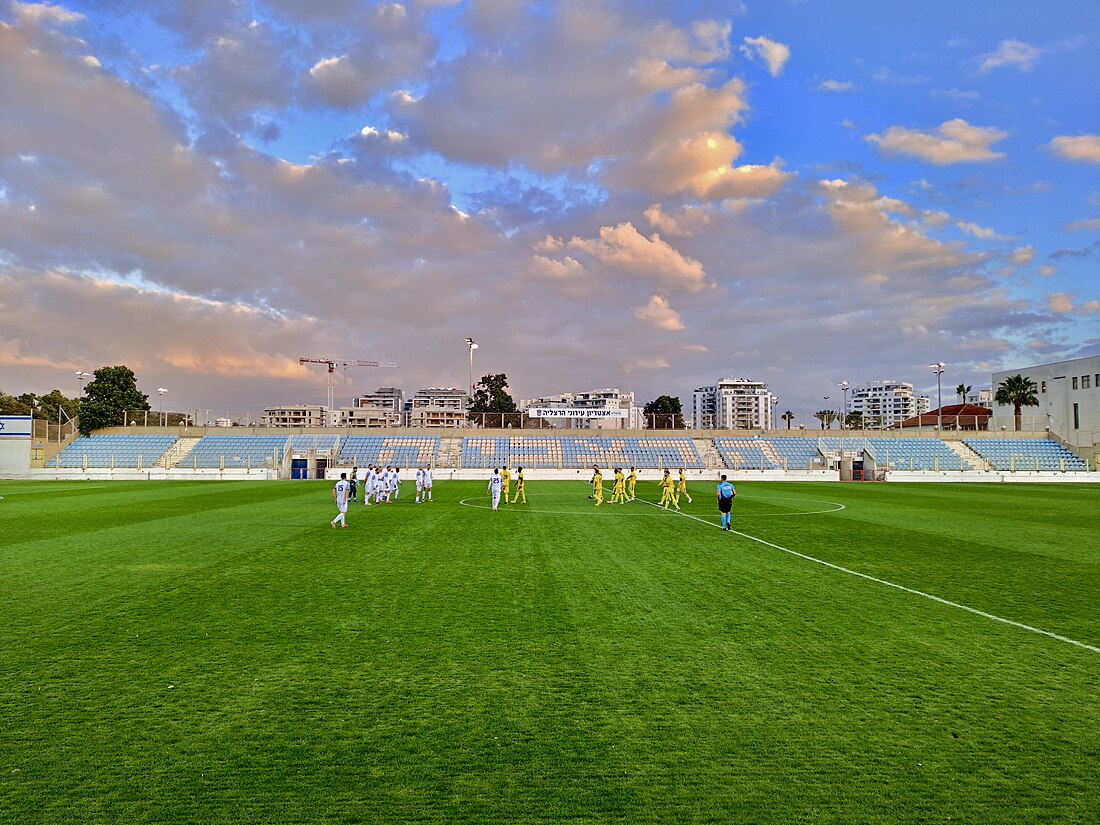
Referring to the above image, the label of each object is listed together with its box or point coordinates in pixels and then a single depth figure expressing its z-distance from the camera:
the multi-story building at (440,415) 177.75
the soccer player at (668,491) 26.21
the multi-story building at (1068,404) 63.20
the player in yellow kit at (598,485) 27.78
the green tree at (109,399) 60.09
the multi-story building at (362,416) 178.25
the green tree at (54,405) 90.26
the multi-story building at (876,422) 67.40
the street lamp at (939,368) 69.69
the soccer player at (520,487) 27.22
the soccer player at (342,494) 18.97
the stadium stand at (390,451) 57.22
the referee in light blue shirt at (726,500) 18.97
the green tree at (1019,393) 70.81
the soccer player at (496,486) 25.16
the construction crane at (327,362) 132.43
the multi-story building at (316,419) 182.27
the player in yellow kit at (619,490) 27.89
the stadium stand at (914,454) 56.53
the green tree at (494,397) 101.38
